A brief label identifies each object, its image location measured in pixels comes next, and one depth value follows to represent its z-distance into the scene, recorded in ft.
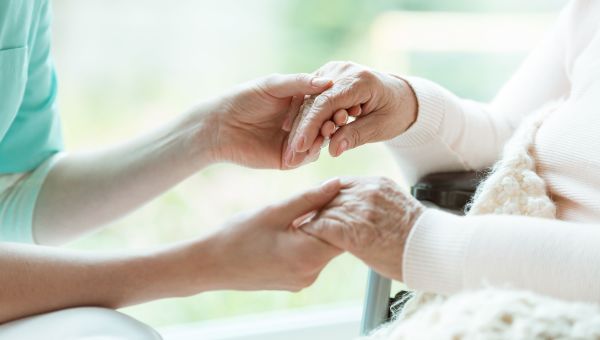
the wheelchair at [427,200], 4.35
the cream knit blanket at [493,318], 3.40
